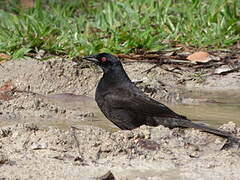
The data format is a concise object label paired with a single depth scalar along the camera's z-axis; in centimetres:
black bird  1347
